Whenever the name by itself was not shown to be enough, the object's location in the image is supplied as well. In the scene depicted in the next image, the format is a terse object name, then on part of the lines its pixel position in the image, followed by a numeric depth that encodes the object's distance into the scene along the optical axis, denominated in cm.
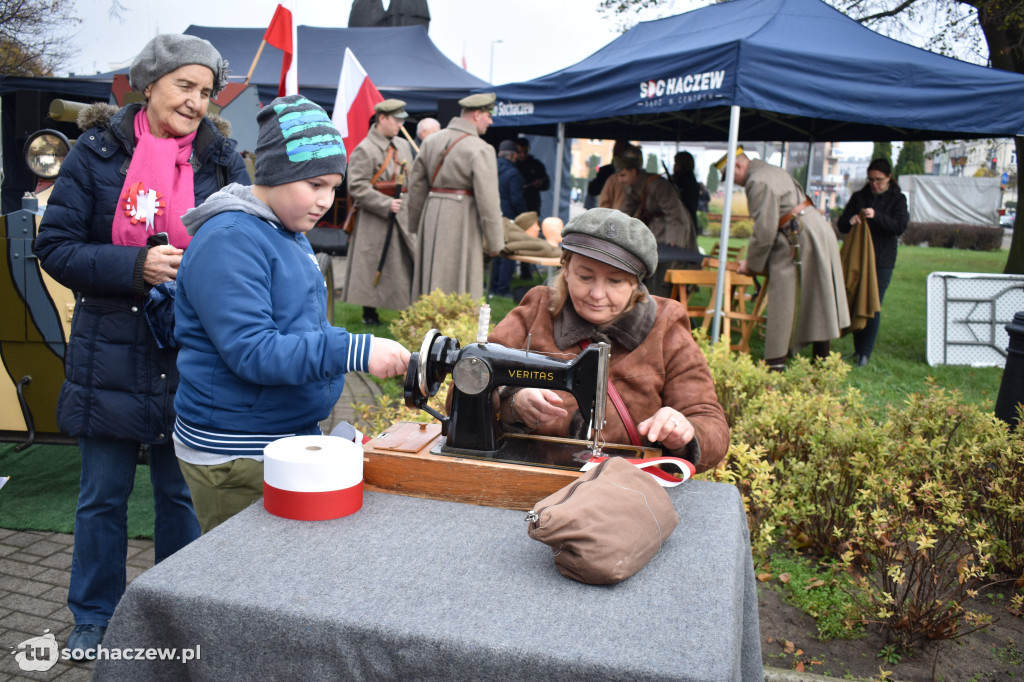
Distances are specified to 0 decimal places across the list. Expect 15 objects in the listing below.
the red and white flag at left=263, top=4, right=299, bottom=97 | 545
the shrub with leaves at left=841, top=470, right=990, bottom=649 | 270
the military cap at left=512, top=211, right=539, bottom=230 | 833
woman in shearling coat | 212
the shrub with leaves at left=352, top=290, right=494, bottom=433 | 486
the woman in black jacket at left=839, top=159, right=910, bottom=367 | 740
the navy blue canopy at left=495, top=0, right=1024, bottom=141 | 589
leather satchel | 133
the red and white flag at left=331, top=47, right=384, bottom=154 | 721
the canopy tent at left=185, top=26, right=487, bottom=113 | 1220
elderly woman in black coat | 232
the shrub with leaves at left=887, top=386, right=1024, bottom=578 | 321
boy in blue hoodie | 171
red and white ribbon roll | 155
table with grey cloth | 115
